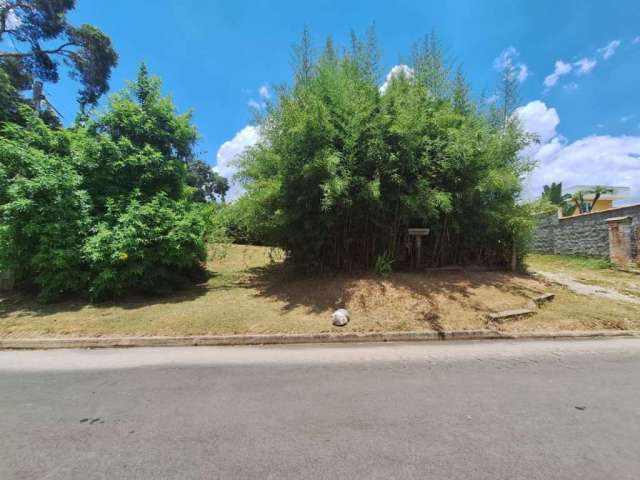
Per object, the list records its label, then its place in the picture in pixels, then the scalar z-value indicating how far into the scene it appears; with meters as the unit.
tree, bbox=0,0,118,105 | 11.40
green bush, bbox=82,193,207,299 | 4.96
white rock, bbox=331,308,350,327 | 4.14
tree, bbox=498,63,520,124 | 6.43
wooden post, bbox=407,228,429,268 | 5.87
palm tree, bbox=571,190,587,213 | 20.38
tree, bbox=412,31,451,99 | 6.43
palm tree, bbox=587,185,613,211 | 19.52
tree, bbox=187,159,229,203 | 25.70
